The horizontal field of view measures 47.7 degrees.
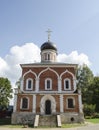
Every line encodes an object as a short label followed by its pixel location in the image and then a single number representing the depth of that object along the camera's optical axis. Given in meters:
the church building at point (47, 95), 16.21
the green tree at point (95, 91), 26.16
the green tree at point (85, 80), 27.34
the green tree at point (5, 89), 30.17
